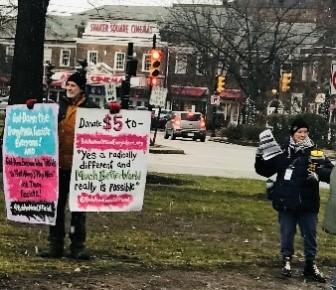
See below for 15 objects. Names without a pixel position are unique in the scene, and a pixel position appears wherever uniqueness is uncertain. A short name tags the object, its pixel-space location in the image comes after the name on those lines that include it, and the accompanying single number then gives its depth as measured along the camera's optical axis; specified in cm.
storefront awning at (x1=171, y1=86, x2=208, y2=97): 8231
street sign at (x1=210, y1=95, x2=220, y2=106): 5244
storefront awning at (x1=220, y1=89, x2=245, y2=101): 8262
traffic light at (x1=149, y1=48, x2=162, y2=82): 2644
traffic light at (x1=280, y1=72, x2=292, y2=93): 4632
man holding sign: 727
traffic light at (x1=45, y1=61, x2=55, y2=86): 5097
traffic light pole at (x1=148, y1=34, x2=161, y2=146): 2767
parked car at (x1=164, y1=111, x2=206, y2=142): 4603
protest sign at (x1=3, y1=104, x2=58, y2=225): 727
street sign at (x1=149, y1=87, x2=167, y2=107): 3279
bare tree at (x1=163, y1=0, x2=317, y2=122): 5281
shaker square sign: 7531
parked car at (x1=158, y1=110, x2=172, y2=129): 6085
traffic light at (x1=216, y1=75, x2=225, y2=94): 5250
